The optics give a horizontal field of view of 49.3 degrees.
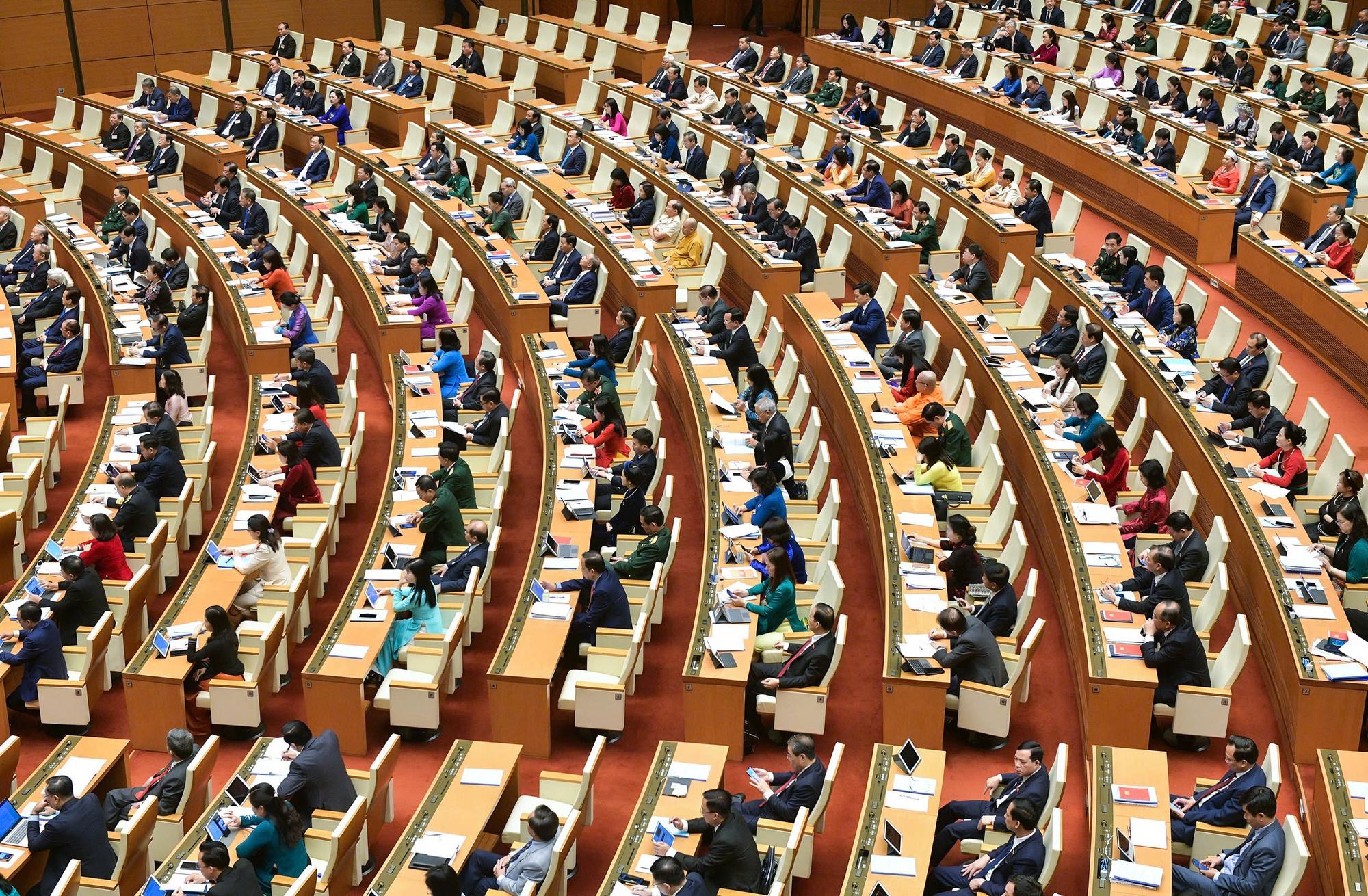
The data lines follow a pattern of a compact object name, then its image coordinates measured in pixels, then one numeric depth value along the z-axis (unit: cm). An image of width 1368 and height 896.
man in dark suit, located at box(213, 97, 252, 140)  2198
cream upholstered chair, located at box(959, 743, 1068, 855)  787
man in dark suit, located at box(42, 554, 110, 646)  1037
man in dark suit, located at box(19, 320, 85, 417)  1467
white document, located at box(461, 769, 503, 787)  852
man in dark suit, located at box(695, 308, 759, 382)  1413
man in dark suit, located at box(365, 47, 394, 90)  2402
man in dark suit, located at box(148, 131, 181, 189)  2128
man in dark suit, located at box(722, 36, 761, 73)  2343
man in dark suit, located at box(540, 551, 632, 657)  1018
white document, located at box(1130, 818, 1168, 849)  775
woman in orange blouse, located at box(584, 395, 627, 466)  1255
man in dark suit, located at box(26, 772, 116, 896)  803
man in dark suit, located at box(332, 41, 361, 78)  2478
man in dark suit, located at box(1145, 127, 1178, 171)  1772
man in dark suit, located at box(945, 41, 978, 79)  2212
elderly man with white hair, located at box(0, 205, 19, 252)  1792
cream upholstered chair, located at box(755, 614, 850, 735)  942
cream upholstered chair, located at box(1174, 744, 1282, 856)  802
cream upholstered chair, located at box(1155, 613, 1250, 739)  909
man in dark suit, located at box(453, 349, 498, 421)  1354
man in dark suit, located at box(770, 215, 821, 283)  1603
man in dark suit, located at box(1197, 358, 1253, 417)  1227
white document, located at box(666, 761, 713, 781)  852
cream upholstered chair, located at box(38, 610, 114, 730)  989
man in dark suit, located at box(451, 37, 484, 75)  2434
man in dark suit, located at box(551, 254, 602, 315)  1567
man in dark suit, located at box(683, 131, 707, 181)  1956
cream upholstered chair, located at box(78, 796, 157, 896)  811
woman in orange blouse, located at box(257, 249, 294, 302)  1619
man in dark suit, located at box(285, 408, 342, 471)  1269
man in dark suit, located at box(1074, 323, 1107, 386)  1309
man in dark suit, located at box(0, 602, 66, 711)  990
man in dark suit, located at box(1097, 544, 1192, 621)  966
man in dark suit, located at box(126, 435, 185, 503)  1215
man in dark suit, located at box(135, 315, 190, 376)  1462
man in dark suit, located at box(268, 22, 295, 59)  2534
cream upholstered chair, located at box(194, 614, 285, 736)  980
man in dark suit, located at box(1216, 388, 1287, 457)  1173
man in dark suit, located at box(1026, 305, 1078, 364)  1360
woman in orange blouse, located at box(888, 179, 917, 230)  1698
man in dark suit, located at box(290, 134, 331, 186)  2019
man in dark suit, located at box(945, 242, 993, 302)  1513
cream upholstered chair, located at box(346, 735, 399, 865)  846
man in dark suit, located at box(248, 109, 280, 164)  2106
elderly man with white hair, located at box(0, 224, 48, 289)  1692
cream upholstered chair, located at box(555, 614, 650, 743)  962
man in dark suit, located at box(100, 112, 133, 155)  2175
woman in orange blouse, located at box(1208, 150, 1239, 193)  1703
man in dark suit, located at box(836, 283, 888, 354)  1444
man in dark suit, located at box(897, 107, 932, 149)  1941
